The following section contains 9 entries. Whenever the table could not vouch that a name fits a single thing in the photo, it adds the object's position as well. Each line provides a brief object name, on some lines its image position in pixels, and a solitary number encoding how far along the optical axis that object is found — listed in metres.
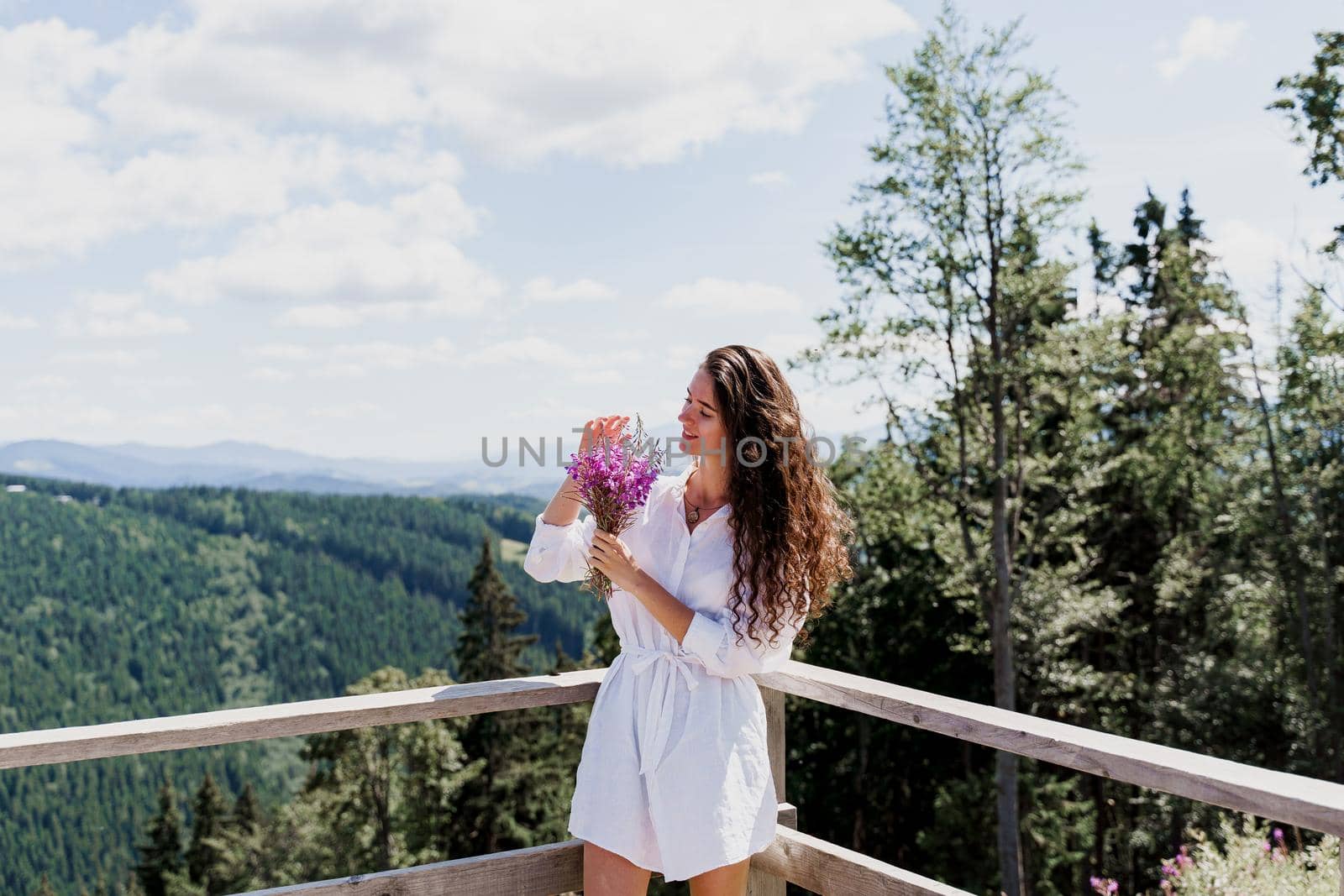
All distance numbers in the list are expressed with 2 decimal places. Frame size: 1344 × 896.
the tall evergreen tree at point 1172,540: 14.73
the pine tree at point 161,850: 32.94
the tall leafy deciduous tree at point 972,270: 12.79
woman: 2.07
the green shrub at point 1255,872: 3.42
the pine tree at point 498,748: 22.88
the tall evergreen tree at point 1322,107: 10.19
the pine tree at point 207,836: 31.78
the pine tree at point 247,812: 33.16
